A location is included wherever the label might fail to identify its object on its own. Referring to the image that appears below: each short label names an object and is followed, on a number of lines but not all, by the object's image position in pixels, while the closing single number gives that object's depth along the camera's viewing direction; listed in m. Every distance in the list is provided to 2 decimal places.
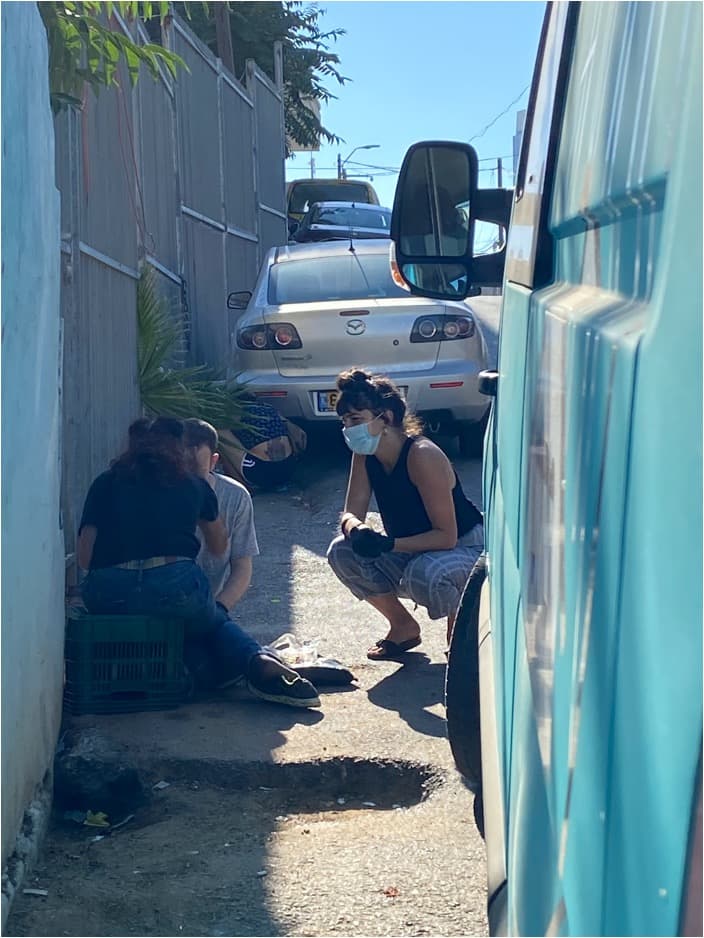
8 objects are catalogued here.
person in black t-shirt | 4.50
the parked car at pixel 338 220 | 15.94
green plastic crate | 4.45
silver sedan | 8.07
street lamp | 48.81
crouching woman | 4.91
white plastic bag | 5.04
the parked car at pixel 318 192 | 20.59
